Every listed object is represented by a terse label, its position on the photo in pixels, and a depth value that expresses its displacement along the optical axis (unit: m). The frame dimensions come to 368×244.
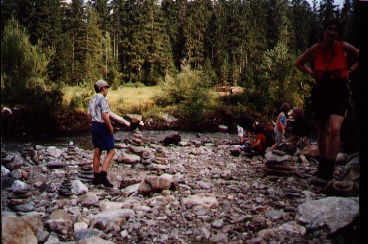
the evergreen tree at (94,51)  36.94
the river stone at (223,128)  19.76
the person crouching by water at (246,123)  10.35
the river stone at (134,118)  21.72
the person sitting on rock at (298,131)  8.76
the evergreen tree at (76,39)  36.34
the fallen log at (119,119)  21.11
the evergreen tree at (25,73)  15.73
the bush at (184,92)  24.58
